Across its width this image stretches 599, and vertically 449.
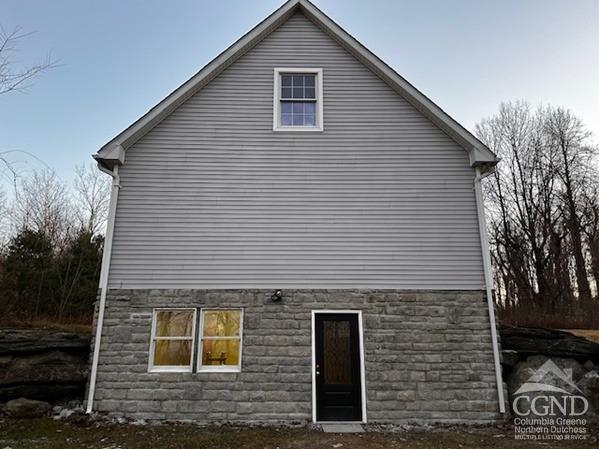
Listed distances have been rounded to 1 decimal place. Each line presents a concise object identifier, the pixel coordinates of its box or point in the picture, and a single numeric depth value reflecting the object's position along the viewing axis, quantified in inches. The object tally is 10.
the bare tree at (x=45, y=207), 670.5
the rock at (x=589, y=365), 293.9
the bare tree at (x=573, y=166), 742.5
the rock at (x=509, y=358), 289.1
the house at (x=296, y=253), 271.1
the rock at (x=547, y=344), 296.2
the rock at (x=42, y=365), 279.4
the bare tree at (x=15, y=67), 223.6
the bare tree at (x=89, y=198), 732.7
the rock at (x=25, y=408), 267.7
